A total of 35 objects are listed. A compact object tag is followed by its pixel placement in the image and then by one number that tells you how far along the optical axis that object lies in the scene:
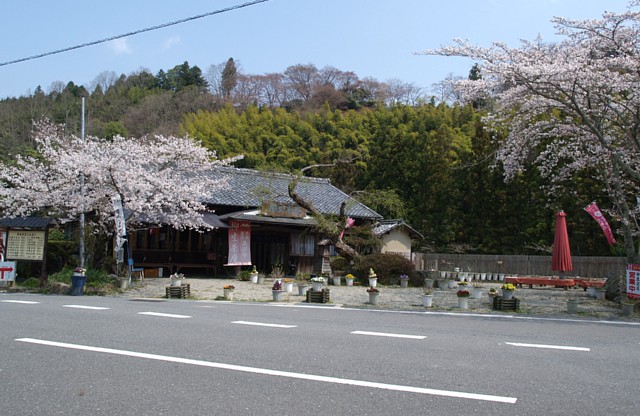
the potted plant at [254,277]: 21.03
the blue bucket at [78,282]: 16.17
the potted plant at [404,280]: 19.95
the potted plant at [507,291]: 13.88
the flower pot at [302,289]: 16.53
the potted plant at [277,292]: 15.07
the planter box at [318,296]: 14.61
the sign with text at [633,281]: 13.02
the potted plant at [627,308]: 12.46
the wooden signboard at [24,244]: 18.25
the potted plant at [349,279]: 19.97
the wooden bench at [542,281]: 21.23
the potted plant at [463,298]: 13.50
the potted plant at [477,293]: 16.06
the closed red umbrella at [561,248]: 19.89
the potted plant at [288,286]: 17.17
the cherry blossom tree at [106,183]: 18.48
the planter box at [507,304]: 13.29
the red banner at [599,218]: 19.86
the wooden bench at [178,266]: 22.95
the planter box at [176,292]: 15.94
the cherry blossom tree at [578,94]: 13.21
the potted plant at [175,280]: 16.80
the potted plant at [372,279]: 18.64
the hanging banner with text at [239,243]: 22.95
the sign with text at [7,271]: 18.16
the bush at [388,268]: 20.14
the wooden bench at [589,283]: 19.95
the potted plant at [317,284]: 15.28
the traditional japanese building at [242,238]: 23.11
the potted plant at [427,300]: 13.73
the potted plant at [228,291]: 15.61
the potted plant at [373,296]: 14.26
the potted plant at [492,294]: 13.79
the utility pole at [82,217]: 17.42
